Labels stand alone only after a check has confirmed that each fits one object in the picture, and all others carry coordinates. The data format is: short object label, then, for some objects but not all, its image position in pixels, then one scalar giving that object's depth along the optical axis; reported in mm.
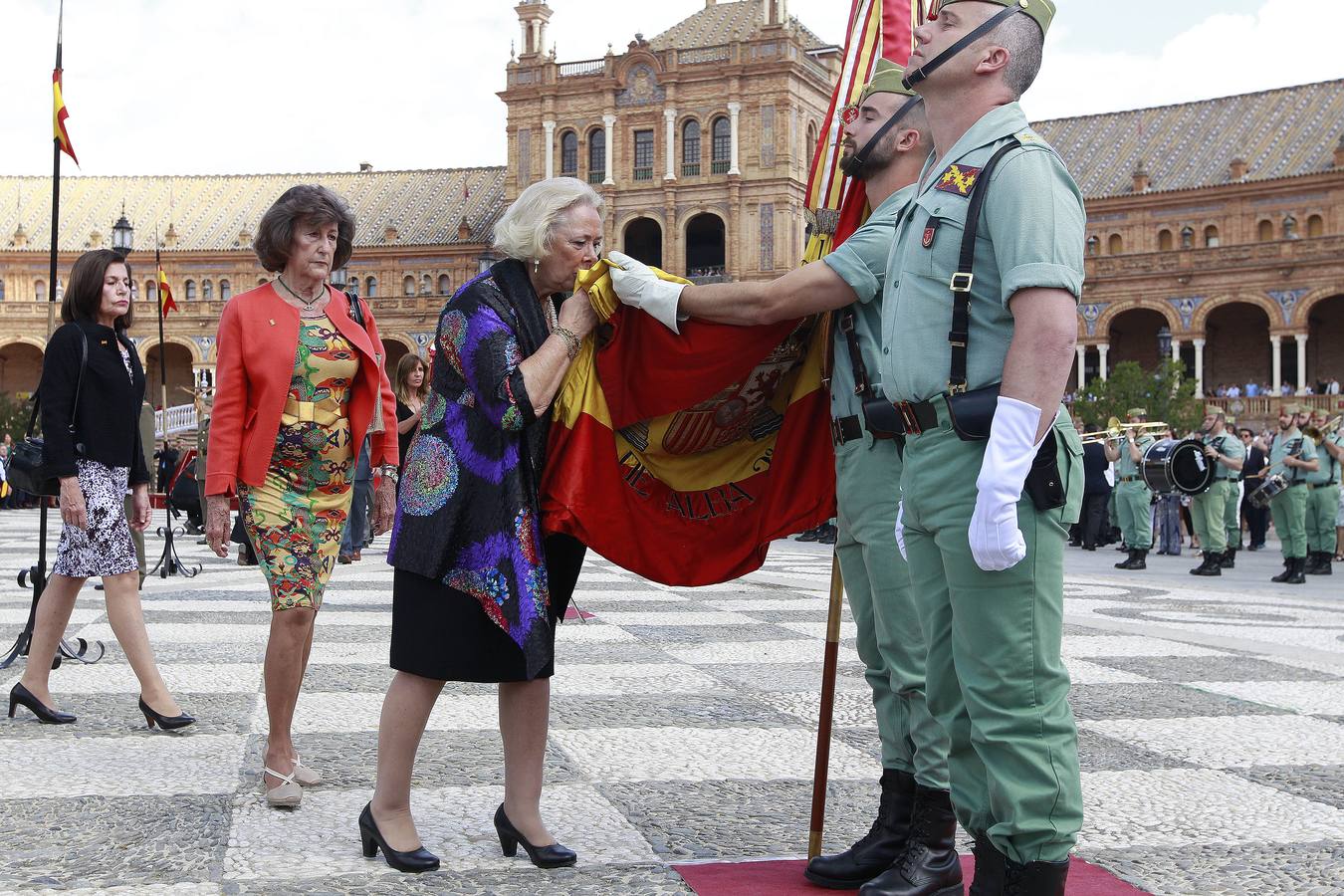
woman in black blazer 4668
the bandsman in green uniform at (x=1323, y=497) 14445
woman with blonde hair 3139
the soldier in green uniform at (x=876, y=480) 3010
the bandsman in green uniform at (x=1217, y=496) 13758
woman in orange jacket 3850
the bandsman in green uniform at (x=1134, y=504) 14625
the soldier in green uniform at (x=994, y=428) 2424
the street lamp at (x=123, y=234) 18688
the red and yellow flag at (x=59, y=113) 7805
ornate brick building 51156
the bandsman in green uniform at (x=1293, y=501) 13281
